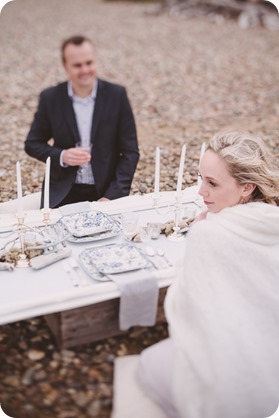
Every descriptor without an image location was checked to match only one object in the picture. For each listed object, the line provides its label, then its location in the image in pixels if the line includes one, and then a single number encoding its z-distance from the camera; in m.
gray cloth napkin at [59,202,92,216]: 4.24
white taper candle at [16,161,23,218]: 3.45
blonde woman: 2.75
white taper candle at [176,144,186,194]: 3.88
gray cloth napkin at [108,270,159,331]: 3.24
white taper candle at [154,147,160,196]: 3.84
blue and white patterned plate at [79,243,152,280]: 3.36
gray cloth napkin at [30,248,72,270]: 3.41
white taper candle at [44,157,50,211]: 3.71
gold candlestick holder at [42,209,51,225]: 4.00
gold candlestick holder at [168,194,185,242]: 3.88
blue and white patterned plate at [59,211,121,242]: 3.84
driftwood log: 21.12
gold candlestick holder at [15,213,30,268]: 3.47
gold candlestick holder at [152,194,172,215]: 4.29
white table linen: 3.05
